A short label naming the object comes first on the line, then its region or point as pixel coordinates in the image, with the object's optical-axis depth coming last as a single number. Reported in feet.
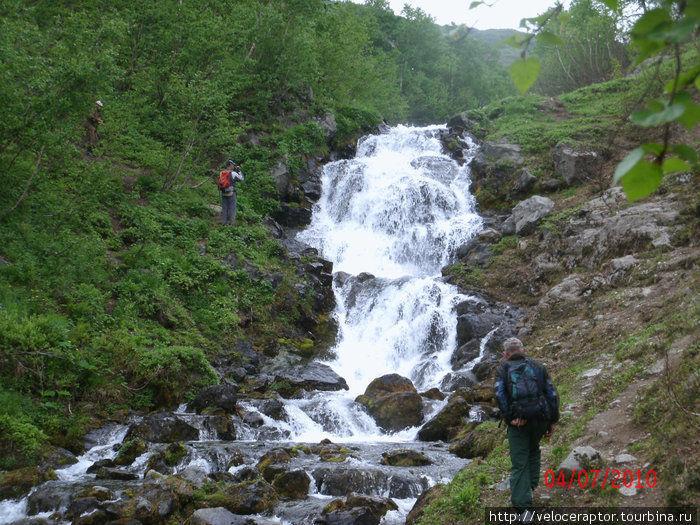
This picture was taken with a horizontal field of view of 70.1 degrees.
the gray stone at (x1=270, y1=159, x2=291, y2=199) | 68.90
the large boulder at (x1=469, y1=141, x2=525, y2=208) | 68.85
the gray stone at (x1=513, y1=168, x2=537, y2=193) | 64.38
